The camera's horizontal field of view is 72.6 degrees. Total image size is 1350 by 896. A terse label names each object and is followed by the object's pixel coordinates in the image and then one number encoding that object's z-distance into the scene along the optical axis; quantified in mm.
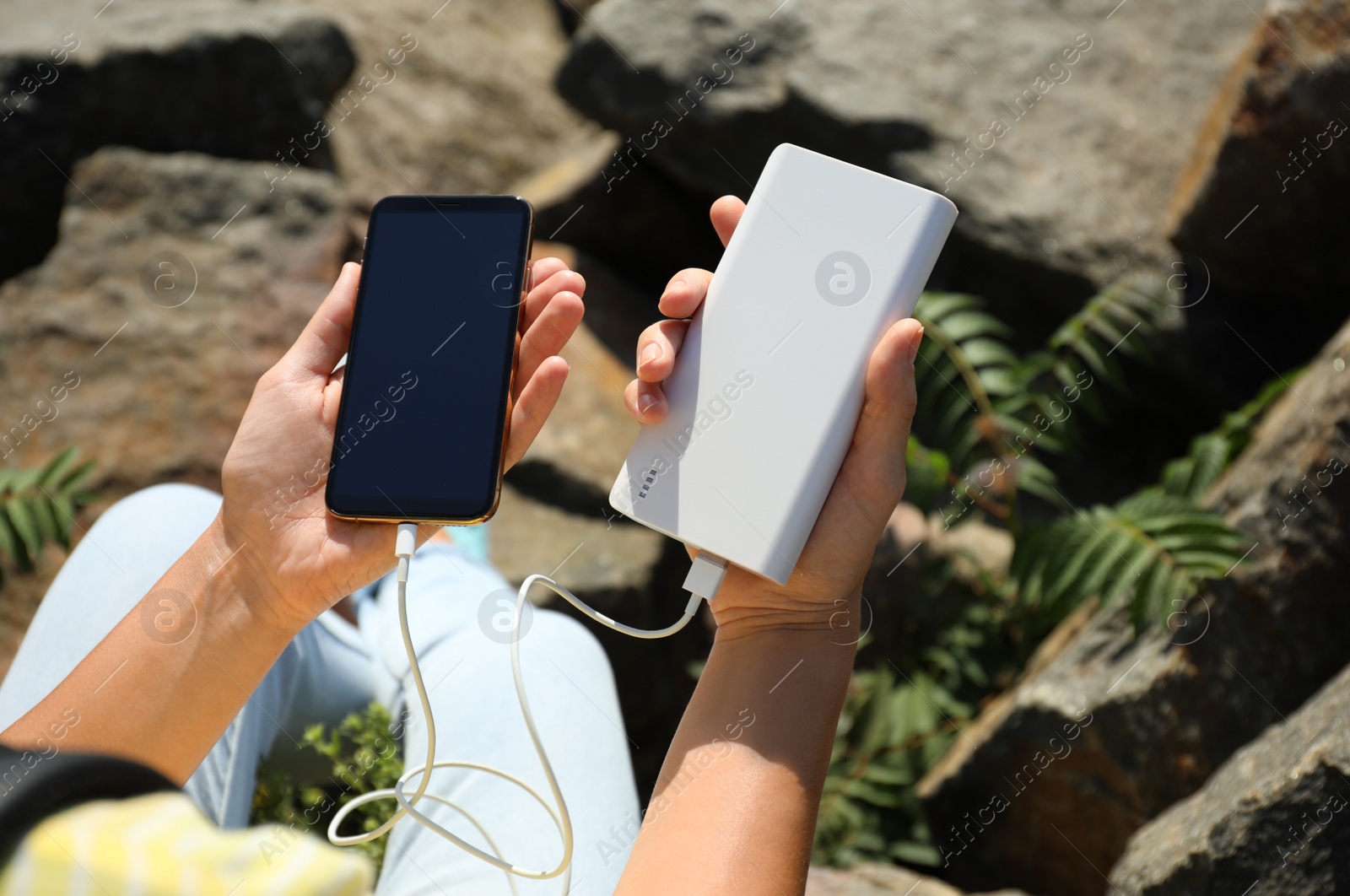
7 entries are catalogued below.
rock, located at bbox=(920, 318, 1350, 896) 1976
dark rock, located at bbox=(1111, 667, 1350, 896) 1444
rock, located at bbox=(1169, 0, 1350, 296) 2414
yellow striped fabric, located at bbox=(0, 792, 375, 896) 545
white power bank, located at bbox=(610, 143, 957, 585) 1361
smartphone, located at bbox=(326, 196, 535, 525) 1391
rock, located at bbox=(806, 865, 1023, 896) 1954
